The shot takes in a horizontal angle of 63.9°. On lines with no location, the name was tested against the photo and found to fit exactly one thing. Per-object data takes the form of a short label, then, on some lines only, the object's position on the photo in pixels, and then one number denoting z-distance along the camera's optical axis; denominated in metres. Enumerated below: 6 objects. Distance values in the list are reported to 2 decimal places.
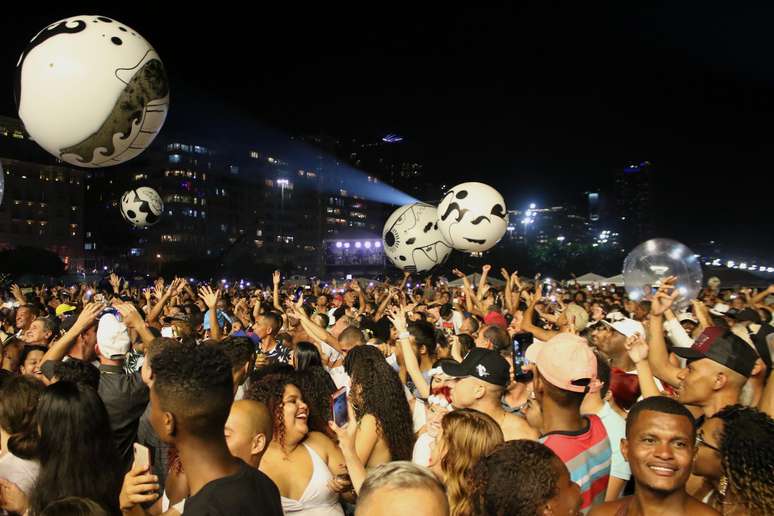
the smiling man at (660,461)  2.73
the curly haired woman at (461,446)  3.09
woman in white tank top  3.57
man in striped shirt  3.29
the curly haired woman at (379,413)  4.05
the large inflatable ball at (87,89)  5.76
